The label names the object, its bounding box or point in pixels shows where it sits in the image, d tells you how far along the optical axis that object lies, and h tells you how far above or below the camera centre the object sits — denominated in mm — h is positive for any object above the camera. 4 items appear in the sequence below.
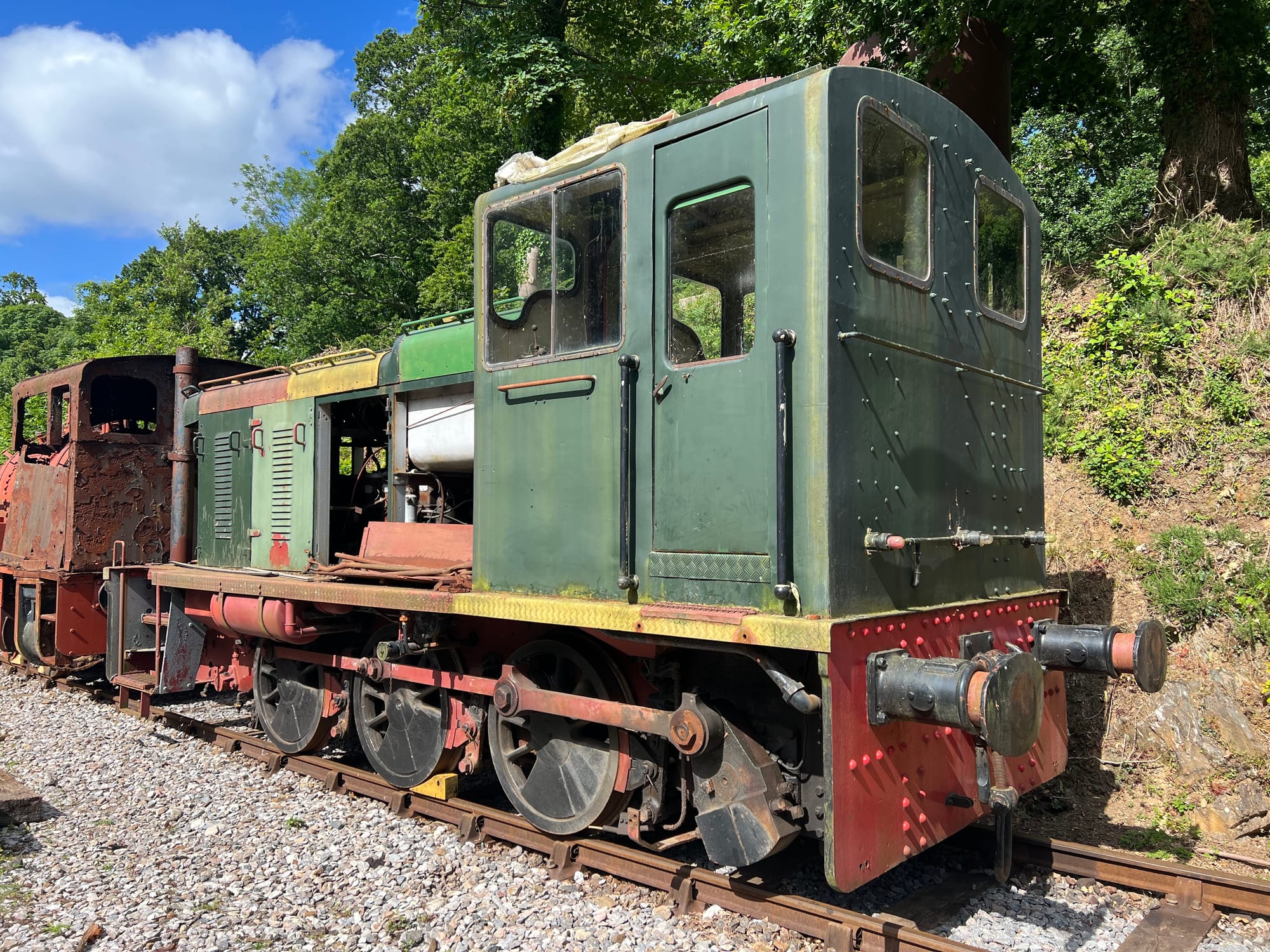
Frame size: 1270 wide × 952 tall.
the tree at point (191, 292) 31922 +12101
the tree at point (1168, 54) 8805 +5048
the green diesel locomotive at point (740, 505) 3537 +61
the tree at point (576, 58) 16797 +9235
